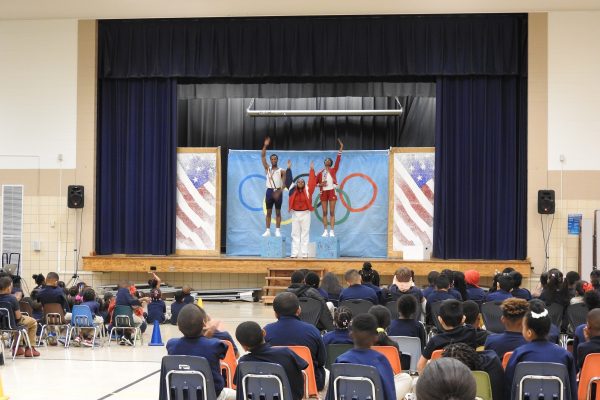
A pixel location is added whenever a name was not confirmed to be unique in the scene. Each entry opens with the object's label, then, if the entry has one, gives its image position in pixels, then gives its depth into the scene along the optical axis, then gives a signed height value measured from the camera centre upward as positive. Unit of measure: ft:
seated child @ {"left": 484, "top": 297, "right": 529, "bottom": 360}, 20.44 -2.67
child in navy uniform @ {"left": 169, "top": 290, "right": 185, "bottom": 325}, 46.96 -4.95
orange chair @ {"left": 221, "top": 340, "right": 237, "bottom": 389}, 23.04 -4.09
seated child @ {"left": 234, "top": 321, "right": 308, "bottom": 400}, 18.98 -3.13
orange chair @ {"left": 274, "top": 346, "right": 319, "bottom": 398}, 21.25 -3.91
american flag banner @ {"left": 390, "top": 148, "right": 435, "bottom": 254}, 64.44 +1.80
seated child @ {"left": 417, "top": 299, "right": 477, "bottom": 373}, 19.79 -2.65
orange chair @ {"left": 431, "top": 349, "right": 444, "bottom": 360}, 19.24 -3.03
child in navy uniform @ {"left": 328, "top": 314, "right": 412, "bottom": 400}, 17.28 -2.79
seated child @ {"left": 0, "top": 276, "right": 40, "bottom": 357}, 36.63 -4.45
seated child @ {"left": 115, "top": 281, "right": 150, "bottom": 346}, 42.68 -4.49
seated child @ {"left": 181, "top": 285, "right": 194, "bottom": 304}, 46.85 -4.40
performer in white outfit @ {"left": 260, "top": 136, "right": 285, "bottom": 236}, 62.44 +2.49
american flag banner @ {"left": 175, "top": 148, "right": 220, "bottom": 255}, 65.77 +1.36
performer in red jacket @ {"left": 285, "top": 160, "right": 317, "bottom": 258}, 61.62 +0.35
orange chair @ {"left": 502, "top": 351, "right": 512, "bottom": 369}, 19.64 -3.19
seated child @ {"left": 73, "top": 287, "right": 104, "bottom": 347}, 42.20 -4.87
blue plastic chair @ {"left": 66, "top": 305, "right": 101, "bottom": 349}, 40.55 -4.92
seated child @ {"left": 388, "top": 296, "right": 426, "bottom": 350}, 25.62 -3.11
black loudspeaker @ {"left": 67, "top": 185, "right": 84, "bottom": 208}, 64.34 +1.59
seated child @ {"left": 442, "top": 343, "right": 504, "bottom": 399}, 16.71 -2.91
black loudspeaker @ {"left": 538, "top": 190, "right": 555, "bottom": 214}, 60.29 +1.52
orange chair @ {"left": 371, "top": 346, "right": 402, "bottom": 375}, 21.18 -3.35
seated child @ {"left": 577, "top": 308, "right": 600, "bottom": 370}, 21.12 -2.95
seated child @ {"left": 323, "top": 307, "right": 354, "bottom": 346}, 23.09 -3.04
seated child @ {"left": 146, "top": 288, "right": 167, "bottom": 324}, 50.55 -5.47
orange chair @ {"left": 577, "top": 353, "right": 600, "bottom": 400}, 20.43 -3.66
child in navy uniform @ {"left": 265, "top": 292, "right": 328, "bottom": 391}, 22.13 -3.00
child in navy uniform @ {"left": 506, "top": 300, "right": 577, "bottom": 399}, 18.12 -2.76
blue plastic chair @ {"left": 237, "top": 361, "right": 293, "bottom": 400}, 18.61 -3.60
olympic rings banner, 65.82 +1.46
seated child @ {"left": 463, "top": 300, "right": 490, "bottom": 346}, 21.94 -2.36
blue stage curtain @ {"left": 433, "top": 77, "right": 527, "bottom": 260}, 62.39 +4.09
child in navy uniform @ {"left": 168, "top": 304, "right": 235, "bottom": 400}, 20.24 -3.08
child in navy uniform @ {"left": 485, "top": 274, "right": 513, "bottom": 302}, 32.94 -2.70
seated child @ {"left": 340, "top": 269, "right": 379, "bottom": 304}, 33.32 -2.83
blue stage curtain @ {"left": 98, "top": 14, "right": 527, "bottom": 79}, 62.28 +13.08
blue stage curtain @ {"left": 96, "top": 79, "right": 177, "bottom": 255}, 65.10 +3.94
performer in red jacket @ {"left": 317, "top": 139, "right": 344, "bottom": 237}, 61.98 +2.61
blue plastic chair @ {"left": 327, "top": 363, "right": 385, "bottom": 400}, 17.10 -3.33
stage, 59.82 -3.23
